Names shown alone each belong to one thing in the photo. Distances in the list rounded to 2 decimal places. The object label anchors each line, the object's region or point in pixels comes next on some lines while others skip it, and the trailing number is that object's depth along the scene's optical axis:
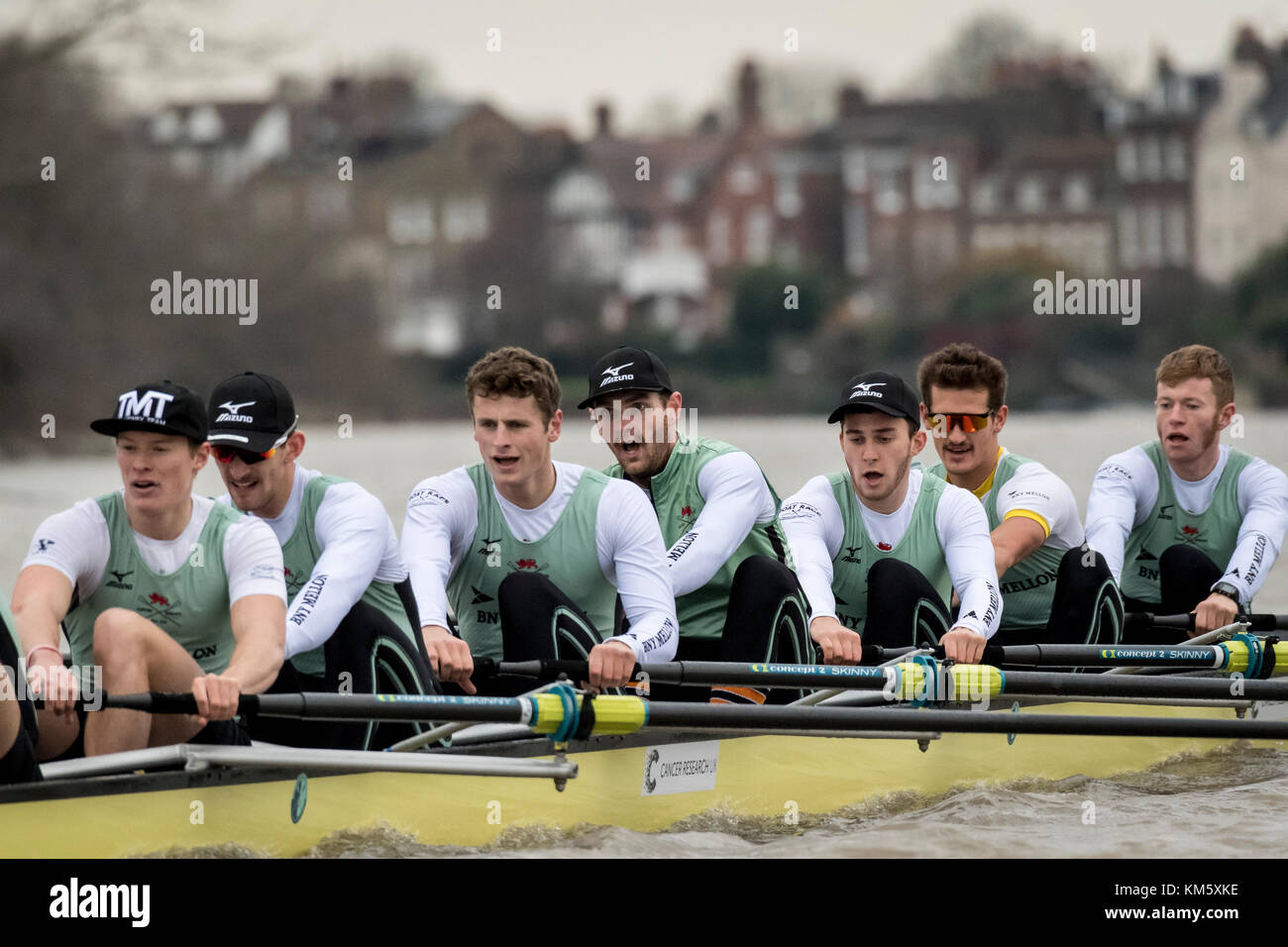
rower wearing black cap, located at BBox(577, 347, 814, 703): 10.73
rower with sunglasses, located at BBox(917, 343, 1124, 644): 12.34
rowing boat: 7.86
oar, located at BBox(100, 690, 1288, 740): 8.16
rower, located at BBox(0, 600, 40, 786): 7.37
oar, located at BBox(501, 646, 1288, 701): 9.52
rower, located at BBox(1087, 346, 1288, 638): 13.80
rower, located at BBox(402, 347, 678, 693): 9.80
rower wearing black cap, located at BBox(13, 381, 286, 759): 7.83
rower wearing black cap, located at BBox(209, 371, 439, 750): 9.21
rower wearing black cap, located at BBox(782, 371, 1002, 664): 10.85
